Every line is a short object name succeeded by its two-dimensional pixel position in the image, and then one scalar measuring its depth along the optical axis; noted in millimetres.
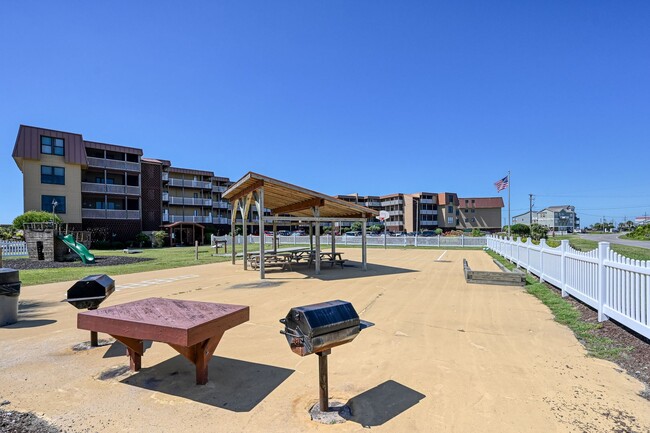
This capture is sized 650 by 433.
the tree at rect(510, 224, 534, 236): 60138
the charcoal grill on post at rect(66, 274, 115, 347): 5219
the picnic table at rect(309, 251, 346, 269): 15781
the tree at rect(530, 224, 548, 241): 50231
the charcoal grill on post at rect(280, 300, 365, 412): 2773
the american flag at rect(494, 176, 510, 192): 34719
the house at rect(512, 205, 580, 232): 136500
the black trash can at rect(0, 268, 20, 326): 5969
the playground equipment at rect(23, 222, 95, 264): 19484
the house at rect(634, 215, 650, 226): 147000
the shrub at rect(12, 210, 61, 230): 26581
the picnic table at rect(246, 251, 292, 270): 14977
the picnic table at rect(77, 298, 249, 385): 3309
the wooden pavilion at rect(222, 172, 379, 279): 12500
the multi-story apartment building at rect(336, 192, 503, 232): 83125
